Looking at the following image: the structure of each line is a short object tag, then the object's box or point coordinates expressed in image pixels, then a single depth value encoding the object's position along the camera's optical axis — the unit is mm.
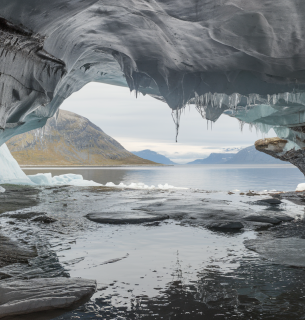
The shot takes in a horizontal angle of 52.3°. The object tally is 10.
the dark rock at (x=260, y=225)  8742
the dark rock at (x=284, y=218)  9961
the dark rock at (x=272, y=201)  14904
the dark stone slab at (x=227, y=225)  8727
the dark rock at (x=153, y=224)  9216
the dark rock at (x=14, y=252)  5445
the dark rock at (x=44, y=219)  9520
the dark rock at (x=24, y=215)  10109
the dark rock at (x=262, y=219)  9616
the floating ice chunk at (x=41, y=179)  27266
